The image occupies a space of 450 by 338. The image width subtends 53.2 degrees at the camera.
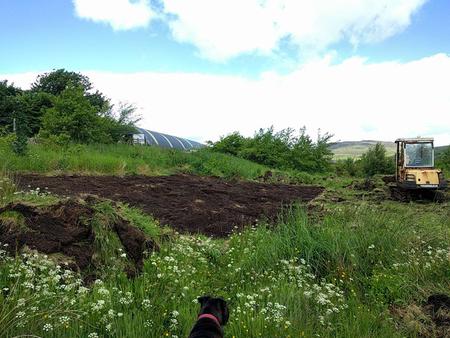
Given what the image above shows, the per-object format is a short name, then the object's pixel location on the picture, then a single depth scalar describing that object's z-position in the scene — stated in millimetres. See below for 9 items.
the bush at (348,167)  35156
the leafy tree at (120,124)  28850
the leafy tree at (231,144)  34969
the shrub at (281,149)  34125
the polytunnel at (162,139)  38316
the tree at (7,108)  38481
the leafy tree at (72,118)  22625
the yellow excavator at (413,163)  15726
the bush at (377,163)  33531
